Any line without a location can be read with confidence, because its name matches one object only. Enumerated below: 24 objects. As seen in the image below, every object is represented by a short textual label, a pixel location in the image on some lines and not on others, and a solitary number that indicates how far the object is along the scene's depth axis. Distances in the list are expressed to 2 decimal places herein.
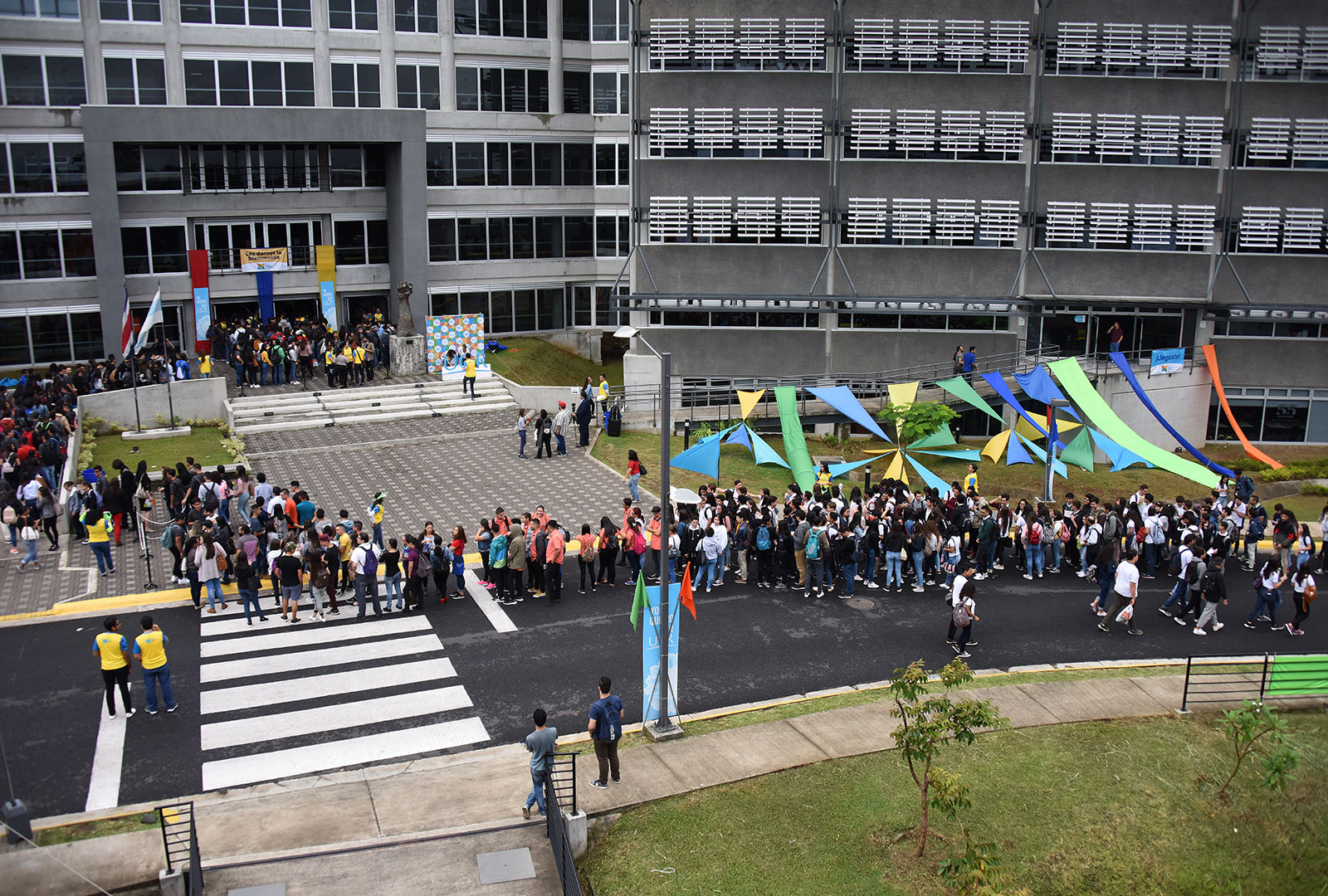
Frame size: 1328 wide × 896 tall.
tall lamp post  15.26
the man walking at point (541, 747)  13.23
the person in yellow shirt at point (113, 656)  15.93
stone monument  38.59
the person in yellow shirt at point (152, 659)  16.14
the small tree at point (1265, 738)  14.19
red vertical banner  38.72
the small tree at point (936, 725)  12.77
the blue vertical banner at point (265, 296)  42.19
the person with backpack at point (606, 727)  13.97
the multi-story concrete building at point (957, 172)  36.50
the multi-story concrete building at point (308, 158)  38.53
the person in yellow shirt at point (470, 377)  36.69
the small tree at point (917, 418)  32.56
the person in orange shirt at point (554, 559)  21.02
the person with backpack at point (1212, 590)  20.23
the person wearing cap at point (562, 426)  31.69
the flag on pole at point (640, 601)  16.08
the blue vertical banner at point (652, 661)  16.14
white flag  29.88
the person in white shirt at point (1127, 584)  20.02
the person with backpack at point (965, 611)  19.19
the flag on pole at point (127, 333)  30.19
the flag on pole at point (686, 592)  16.33
